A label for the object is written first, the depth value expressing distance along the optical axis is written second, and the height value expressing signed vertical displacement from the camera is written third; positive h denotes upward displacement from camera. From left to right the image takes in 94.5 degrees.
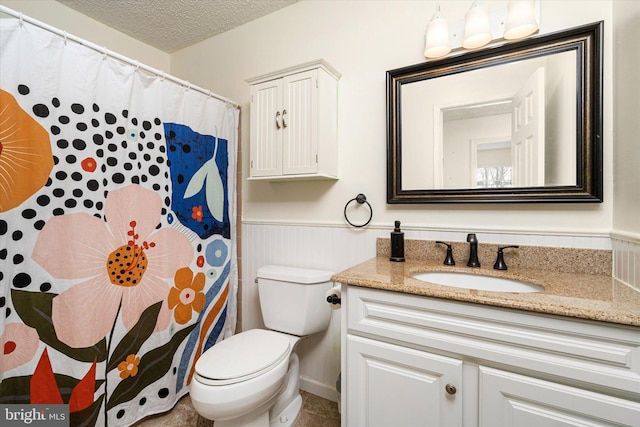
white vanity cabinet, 0.76 -0.46
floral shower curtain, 1.15 -0.07
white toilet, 1.17 -0.64
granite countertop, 0.77 -0.24
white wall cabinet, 1.55 +0.50
